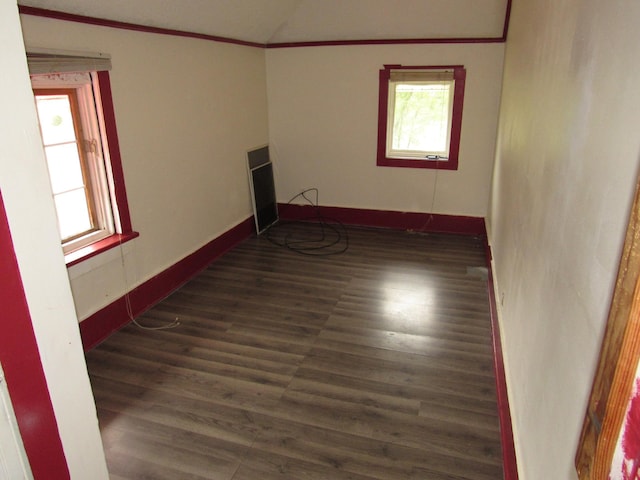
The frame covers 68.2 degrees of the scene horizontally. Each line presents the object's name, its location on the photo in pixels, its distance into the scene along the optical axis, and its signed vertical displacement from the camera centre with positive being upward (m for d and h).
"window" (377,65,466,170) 5.00 -0.21
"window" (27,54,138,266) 2.97 -0.38
